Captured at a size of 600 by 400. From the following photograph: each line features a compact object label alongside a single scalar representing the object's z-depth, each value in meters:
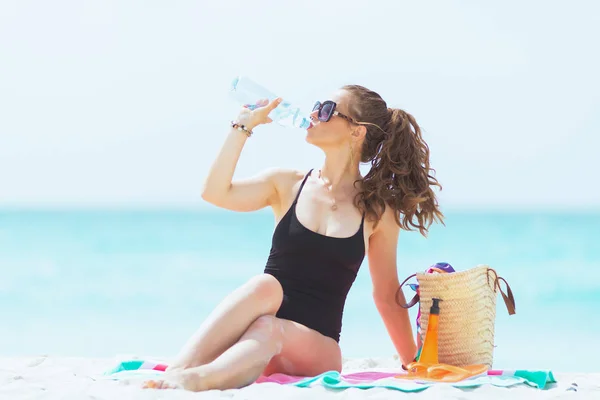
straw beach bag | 8.64
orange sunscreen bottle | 8.43
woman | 7.92
